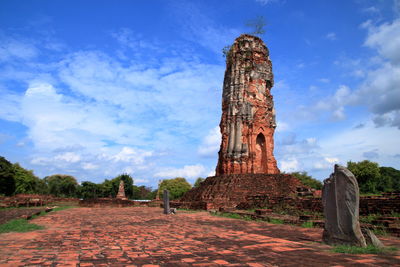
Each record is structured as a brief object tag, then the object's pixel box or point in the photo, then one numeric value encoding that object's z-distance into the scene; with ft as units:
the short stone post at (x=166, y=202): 44.73
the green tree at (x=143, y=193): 176.65
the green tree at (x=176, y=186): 158.51
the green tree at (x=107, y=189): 159.63
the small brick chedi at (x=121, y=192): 91.95
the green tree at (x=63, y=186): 163.43
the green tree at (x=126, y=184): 158.92
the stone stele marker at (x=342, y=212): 16.49
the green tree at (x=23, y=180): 124.35
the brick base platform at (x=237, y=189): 54.54
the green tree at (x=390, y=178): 103.14
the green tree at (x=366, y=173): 93.40
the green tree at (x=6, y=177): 108.88
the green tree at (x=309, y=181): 113.09
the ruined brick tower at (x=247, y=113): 69.36
